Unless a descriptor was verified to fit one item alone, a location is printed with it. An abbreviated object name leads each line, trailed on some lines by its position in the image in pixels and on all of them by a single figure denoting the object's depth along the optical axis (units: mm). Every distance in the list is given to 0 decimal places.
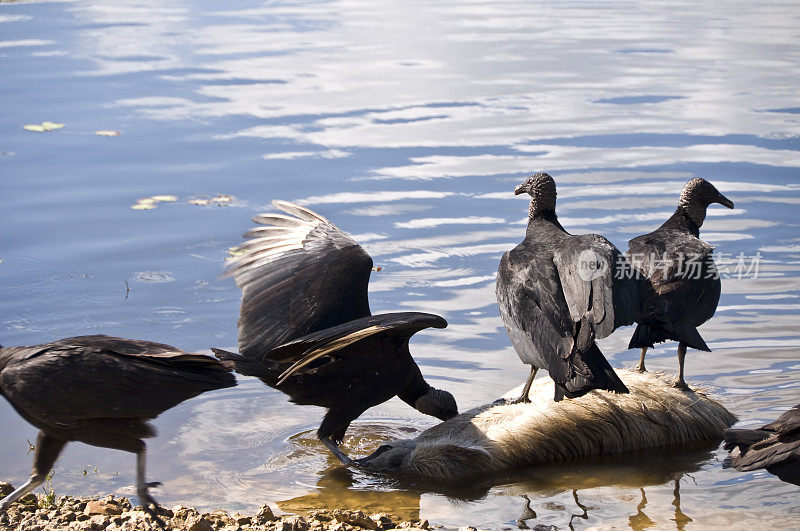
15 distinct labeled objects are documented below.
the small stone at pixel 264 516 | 10578
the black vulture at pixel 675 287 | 12672
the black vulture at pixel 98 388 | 10086
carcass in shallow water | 12477
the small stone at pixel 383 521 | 10695
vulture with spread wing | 12555
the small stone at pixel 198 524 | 10039
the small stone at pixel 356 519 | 10594
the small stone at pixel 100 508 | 10711
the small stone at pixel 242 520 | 10641
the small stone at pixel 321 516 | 10736
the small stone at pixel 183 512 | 10720
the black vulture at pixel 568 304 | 11680
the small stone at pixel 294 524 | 10219
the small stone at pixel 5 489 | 11414
